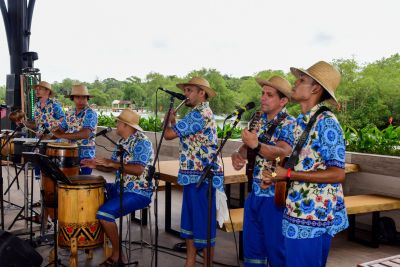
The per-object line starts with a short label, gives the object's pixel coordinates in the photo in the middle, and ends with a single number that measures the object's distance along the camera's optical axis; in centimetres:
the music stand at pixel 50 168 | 343
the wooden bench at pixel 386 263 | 253
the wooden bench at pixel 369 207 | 455
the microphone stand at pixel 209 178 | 290
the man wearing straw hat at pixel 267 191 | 304
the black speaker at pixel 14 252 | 340
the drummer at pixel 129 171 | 391
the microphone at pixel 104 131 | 363
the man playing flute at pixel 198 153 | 374
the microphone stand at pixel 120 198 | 355
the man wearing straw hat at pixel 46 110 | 615
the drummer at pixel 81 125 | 530
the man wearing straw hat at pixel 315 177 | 238
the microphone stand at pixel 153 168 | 355
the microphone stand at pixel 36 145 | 439
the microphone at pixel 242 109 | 288
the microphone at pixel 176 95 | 348
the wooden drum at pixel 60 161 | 448
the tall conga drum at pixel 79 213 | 385
